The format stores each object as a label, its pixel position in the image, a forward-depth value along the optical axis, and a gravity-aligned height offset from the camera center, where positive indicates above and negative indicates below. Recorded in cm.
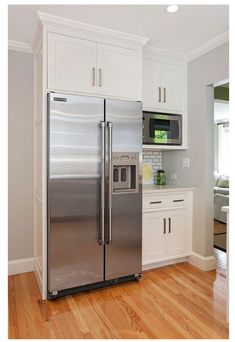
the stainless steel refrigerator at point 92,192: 228 -26
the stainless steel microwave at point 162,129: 302 +47
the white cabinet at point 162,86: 305 +102
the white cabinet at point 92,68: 232 +98
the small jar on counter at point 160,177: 349 -17
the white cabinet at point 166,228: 289 -76
